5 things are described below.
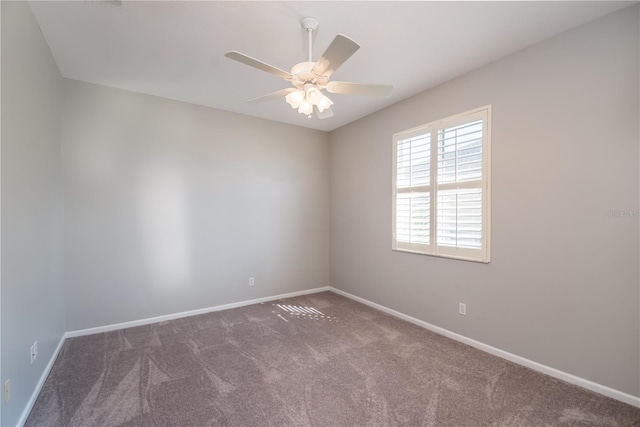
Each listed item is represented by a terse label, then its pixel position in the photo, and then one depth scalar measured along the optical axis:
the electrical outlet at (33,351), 1.98
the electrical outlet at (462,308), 2.87
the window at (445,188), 2.72
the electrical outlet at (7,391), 1.57
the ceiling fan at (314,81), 1.67
